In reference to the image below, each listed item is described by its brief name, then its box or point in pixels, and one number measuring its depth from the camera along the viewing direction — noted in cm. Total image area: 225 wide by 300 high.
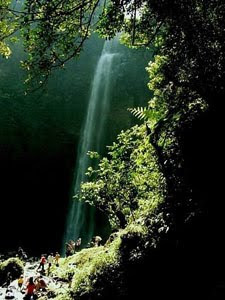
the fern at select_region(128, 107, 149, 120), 773
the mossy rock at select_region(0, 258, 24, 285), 1685
